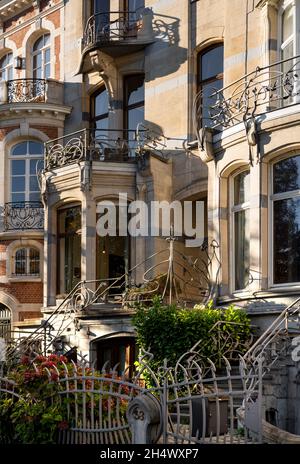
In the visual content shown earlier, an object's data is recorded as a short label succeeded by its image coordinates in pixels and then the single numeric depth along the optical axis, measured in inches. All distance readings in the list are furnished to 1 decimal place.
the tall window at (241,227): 602.2
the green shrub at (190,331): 533.6
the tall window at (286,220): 563.5
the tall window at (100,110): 872.3
